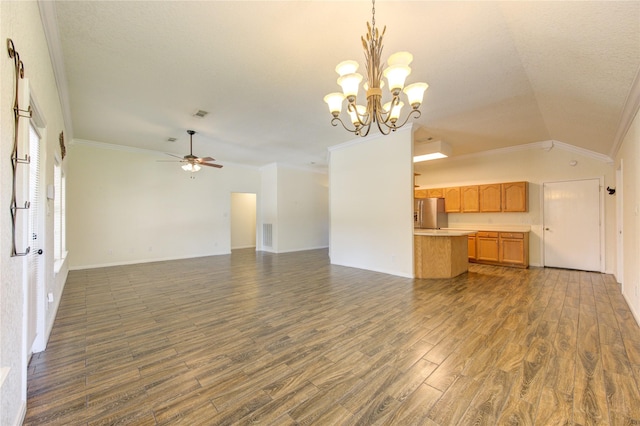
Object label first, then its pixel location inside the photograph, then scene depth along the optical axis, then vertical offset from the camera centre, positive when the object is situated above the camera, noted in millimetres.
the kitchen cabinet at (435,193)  7523 +597
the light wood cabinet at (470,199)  6863 +369
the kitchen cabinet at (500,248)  5973 -842
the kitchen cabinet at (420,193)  7891 +617
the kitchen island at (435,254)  5051 -800
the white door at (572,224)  5547 -262
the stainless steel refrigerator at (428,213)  7037 +4
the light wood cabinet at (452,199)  7199 +383
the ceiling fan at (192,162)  5438 +1105
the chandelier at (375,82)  2221 +1177
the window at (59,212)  3995 +39
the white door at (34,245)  2148 -288
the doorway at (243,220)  9844 -245
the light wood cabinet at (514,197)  6219 +391
